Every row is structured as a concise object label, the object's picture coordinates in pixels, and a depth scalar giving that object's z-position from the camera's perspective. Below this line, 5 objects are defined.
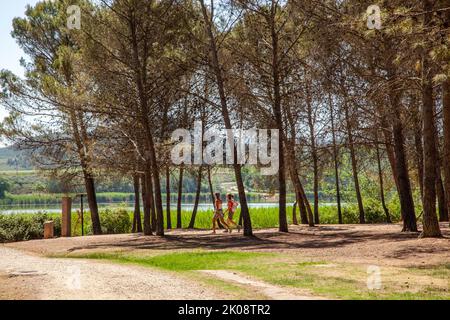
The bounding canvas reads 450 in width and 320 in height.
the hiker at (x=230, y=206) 25.28
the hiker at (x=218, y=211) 24.27
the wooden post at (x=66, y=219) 28.41
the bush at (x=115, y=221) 35.12
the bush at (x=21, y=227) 27.05
